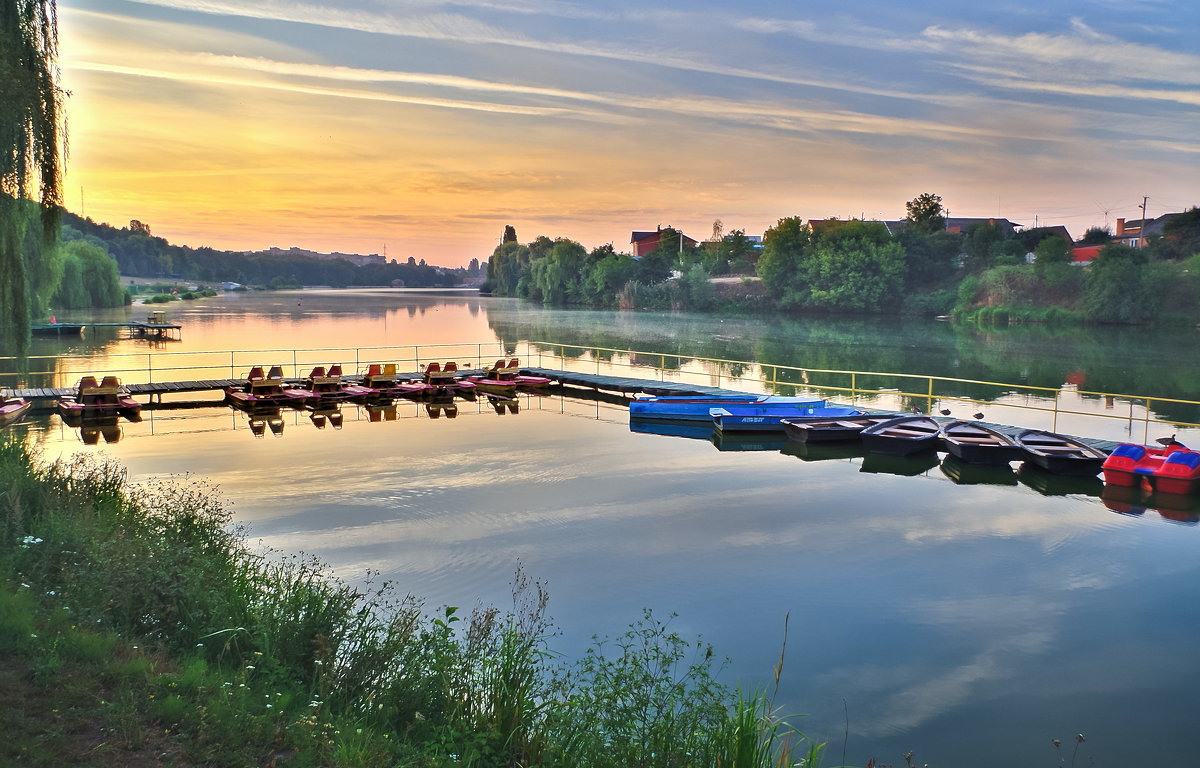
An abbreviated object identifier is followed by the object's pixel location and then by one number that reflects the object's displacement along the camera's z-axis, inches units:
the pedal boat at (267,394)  1035.3
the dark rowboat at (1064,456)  706.2
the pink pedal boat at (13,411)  871.7
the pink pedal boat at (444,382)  1152.2
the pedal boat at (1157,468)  656.4
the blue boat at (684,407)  964.0
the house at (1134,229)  4231.1
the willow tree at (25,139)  356.2
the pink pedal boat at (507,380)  1189.1
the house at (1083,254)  3453.2
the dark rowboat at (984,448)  759.7
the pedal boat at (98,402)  939.3
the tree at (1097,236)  3676.2
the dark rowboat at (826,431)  854.5
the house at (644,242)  5797.2
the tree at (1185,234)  2925.7
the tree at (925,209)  4089.6
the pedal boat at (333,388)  1072.2
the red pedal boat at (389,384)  1131.9
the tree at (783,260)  4018.2
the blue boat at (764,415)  913.5
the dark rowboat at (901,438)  796.6
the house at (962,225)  4989.7
